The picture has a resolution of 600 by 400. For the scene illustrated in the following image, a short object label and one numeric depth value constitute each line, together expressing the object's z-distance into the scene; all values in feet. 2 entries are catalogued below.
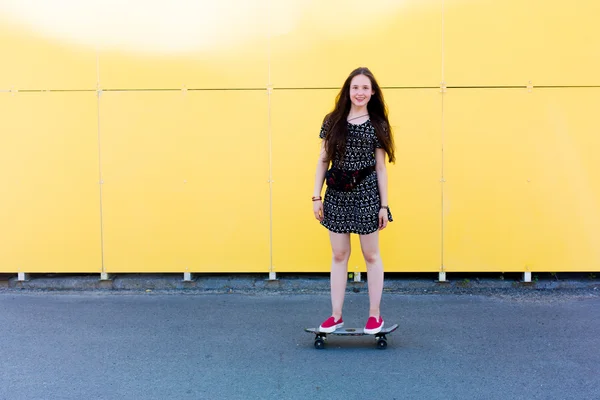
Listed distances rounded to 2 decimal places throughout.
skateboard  13.67
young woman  13.30
